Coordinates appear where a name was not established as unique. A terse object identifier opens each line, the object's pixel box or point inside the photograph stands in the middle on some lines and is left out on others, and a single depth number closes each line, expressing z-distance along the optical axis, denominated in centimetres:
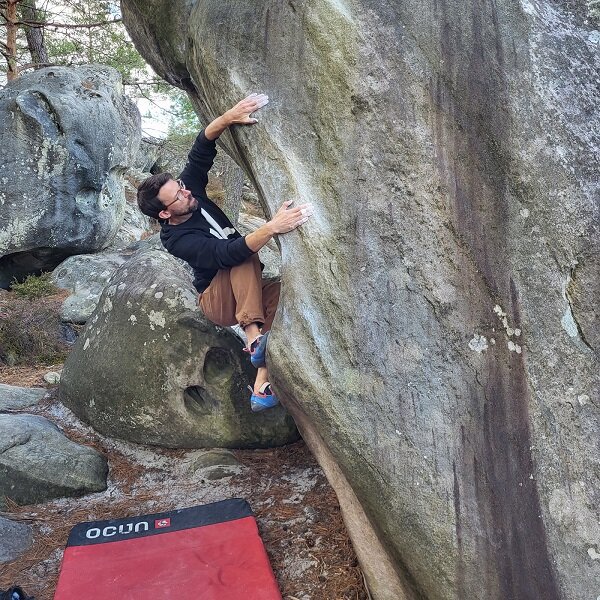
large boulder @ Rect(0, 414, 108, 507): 445
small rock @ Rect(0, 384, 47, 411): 578
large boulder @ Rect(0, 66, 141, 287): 1004
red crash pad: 341
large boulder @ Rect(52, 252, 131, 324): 898
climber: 412
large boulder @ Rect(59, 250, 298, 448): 504
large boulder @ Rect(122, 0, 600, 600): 261
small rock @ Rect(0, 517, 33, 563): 393
